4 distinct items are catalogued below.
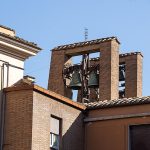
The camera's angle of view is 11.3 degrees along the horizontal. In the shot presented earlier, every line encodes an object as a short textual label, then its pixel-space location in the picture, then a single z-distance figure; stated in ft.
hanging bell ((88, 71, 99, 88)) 131.48
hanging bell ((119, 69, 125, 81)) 146.72
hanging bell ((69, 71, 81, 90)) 124.77
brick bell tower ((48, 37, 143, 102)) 135.13
